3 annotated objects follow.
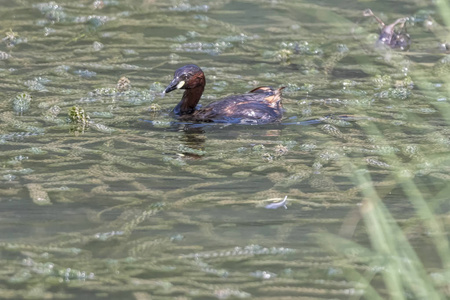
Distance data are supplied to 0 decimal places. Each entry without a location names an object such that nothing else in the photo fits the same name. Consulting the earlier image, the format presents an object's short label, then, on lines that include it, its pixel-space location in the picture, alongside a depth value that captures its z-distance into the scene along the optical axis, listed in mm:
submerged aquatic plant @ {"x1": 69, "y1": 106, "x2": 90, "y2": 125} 14656
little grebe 15344
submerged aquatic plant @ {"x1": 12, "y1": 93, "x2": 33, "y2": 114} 15470
